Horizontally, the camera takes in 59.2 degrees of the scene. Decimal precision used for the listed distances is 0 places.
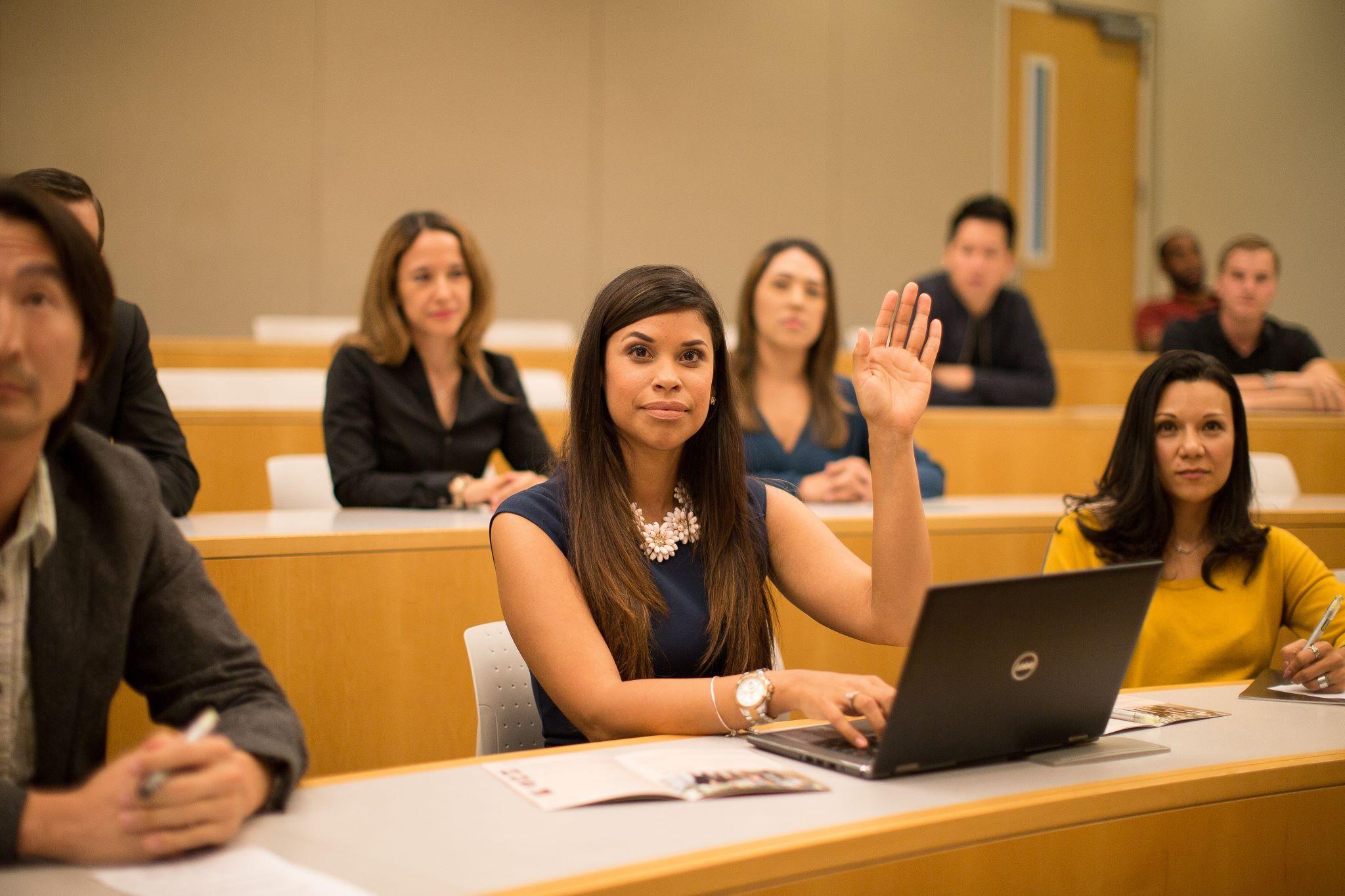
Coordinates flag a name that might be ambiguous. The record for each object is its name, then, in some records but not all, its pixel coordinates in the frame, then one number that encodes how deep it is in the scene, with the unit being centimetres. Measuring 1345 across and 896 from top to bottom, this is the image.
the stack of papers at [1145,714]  154
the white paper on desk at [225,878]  96
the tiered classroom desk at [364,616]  225
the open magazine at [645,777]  120
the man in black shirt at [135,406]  223
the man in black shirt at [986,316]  414
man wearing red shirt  619
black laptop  118
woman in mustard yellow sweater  208
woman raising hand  154
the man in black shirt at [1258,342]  383
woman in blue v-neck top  316
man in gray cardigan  100
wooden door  732
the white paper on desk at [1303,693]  175
